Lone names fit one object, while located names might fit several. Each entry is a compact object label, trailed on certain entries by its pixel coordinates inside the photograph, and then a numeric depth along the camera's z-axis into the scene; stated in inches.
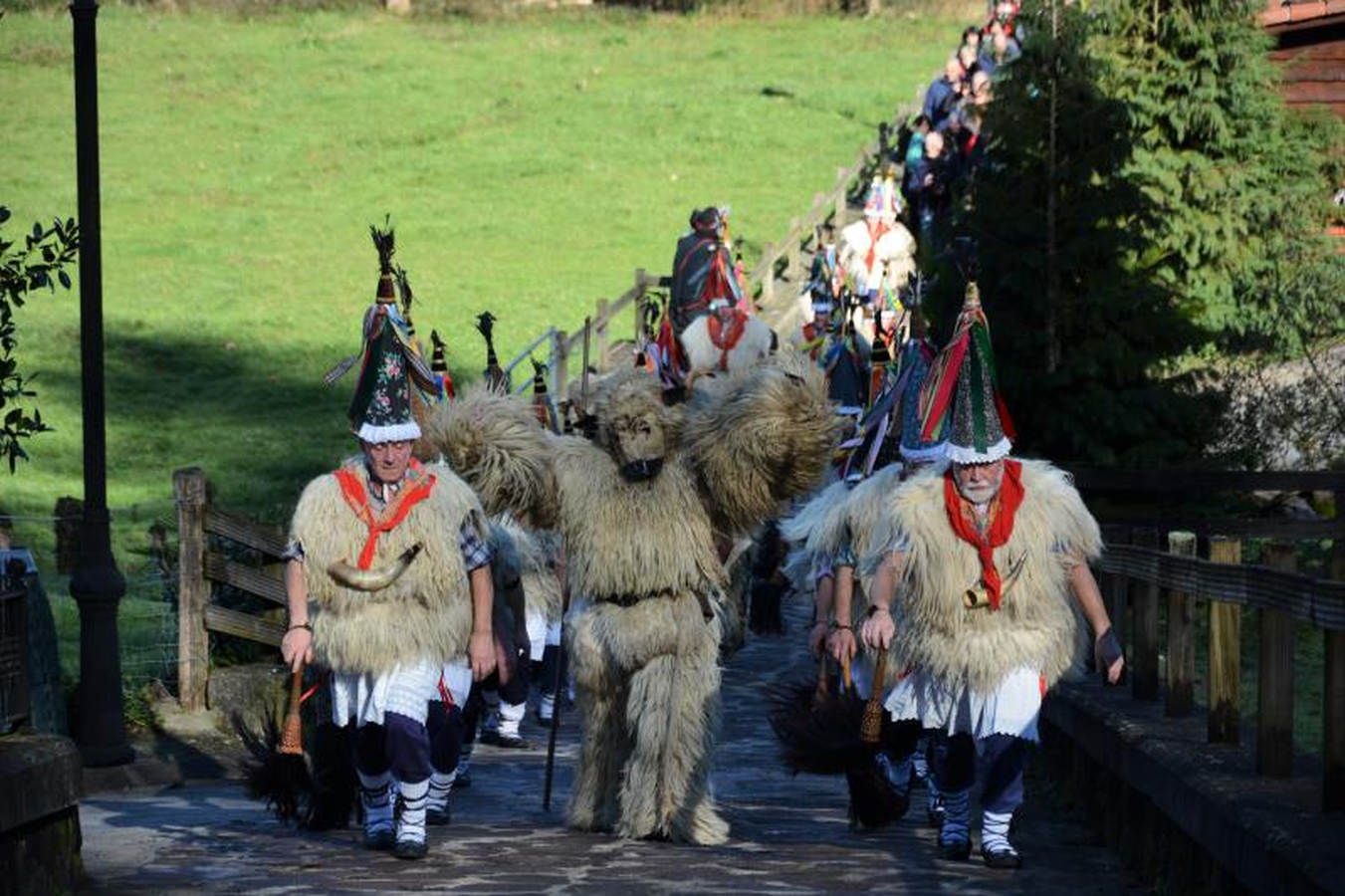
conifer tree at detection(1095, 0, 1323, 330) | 964.0
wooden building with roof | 1157.7
